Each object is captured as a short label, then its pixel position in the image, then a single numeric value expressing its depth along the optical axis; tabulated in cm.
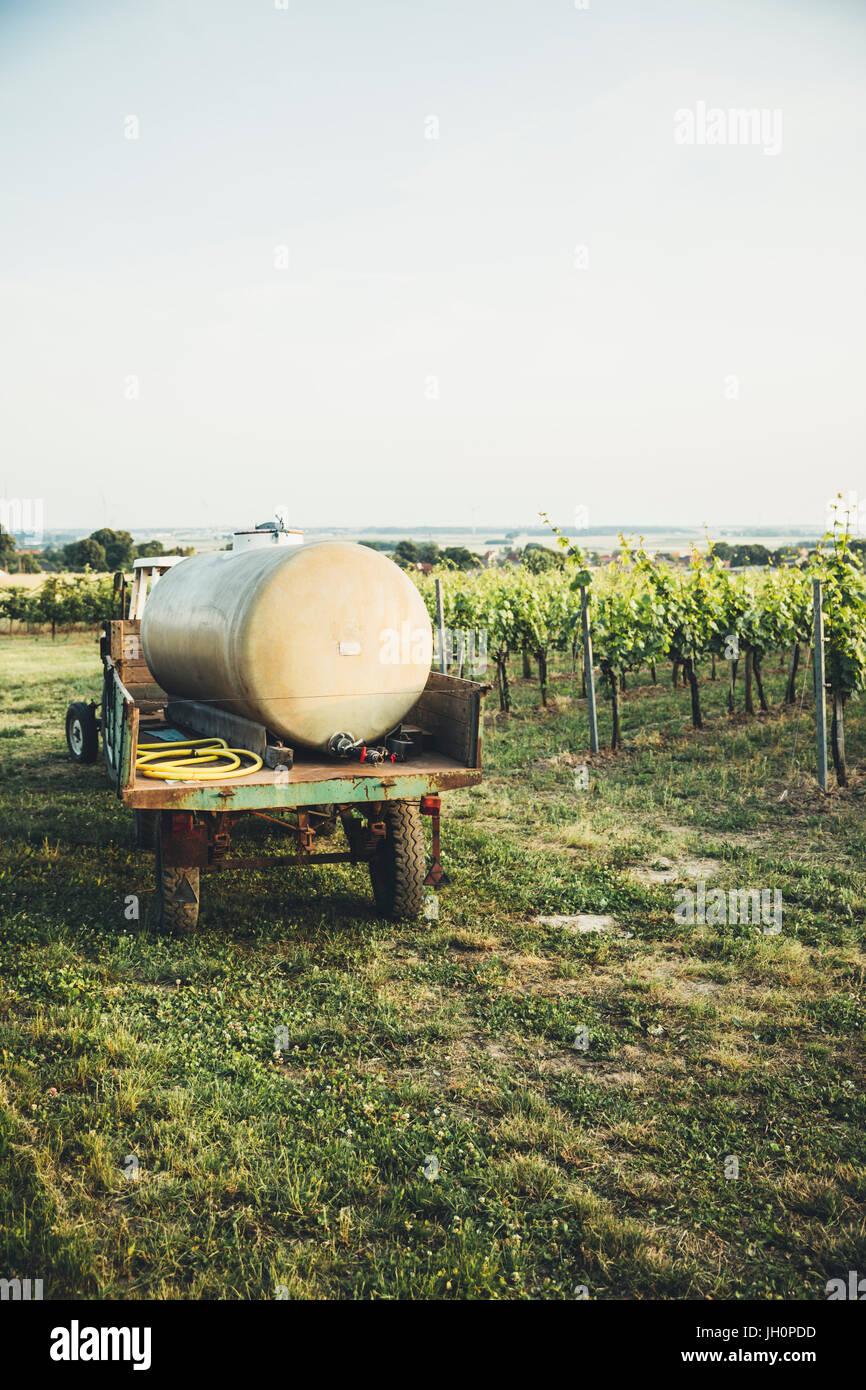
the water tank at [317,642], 641
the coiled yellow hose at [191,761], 615
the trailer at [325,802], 598
